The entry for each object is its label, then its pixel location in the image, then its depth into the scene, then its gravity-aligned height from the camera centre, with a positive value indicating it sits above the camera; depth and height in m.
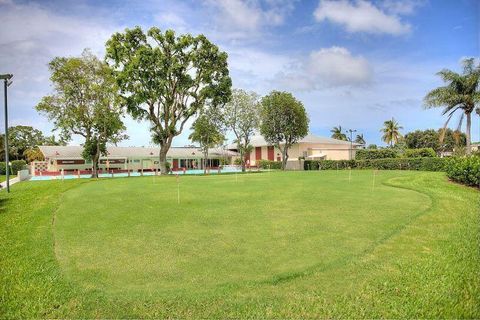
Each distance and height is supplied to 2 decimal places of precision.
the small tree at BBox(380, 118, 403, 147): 66.88 +4.65
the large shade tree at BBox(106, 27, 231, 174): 31.70 +8.17
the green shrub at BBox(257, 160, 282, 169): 49.81 -0.70
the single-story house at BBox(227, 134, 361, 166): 52.69 +1.26
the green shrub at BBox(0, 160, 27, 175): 44.31 +0.03
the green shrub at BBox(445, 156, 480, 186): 15.16 -0.77
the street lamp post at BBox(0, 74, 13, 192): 14.29 +3.64
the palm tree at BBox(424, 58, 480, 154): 28.83 +5.06
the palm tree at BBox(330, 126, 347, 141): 86.84 +5.79
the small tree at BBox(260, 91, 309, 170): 42.97 +5.13
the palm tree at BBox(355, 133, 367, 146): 88.06 +4.53
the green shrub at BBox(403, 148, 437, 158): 37.66 +0.23
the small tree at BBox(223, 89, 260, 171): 44.34 +6.11
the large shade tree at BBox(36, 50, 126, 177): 32.78 +6.50
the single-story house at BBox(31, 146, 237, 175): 45.16 +0.64
